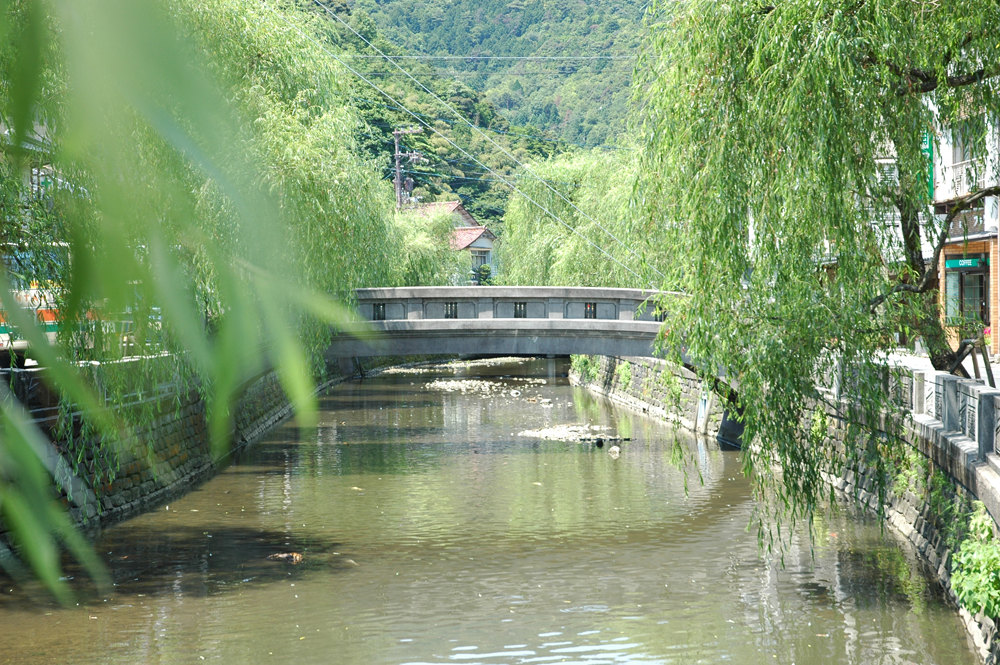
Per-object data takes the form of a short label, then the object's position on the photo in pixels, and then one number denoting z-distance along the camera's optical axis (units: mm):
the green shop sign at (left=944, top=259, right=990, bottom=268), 23594
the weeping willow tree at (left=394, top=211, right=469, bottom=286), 39250
